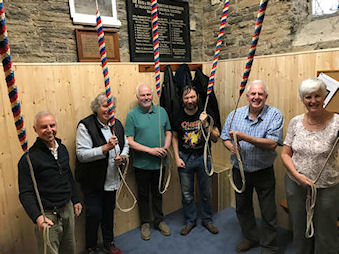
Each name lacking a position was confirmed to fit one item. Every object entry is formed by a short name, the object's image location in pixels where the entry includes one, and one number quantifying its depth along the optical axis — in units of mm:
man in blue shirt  2027
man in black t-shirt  2535
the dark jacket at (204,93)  2785
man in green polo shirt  2463
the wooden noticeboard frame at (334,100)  2146
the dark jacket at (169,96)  2766
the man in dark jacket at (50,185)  1644
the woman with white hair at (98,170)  2137
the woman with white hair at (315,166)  1599
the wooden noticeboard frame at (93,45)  2723
